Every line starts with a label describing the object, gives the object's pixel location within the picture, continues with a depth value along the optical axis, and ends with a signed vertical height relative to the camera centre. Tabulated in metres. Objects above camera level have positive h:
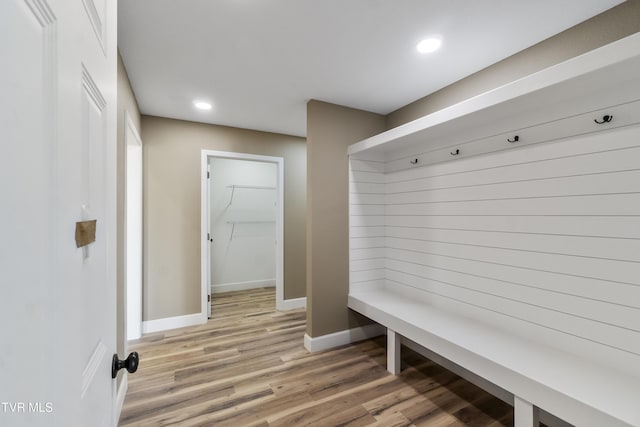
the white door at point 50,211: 0.31 +0.00
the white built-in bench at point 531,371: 1.18 -0.82
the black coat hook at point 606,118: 1.45 +0.50
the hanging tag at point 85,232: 0.52 -0.04
